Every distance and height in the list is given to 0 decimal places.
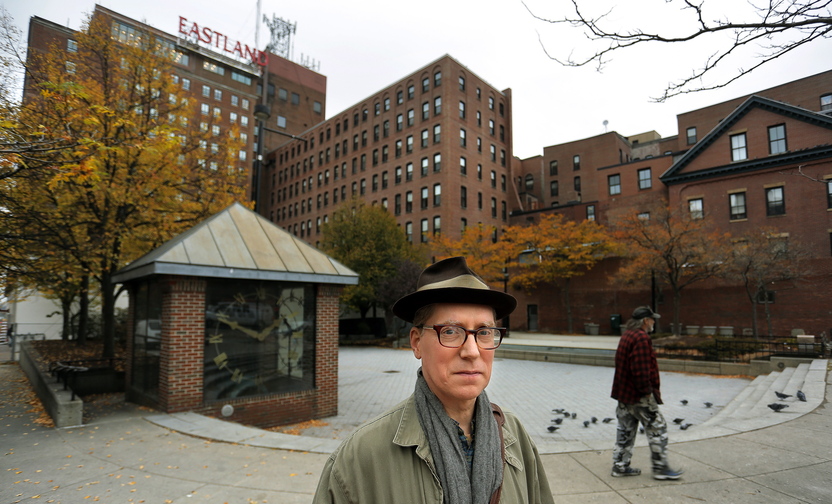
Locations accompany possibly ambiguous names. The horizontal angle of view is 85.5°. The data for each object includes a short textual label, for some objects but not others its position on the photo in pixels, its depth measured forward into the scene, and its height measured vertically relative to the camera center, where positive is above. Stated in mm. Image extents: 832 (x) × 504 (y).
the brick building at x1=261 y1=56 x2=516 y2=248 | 45094 +16091
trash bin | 35781 -2118
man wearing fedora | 1719 -547
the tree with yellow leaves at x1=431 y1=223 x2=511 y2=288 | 36875 +3918
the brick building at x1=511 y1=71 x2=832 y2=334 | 28438 +7372
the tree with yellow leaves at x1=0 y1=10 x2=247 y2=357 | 9812 +3671
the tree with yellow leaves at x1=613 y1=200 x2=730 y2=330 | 26188 +2833
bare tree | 3951 +2460
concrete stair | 7762 -2290
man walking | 5379 -1325
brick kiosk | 8352 -484
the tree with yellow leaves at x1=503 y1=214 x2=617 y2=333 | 36750 +4117
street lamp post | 13062 +4944
